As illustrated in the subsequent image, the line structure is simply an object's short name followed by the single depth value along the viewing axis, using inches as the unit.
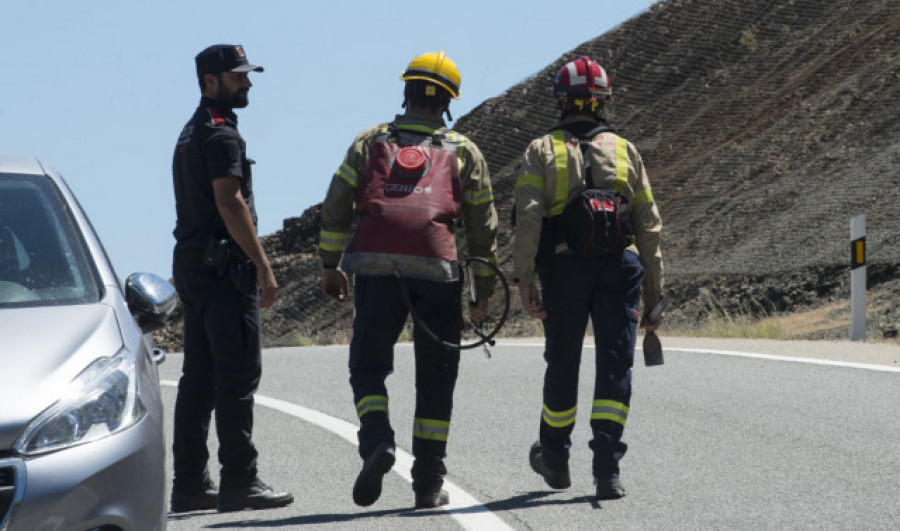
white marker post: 1261.1
